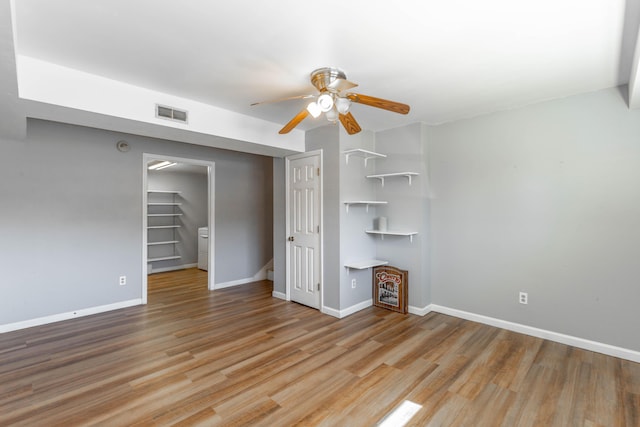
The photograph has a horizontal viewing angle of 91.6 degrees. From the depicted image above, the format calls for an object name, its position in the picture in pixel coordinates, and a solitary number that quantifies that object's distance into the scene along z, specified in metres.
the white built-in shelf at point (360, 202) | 3.80
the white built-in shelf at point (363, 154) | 3.80
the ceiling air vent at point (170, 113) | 2.83
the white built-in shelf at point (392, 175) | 3.74
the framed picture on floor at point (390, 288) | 3.87
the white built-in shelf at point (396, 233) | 3.78
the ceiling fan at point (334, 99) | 2.24
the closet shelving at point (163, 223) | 6.77
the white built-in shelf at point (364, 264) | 3.80
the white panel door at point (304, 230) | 4.09
